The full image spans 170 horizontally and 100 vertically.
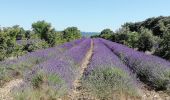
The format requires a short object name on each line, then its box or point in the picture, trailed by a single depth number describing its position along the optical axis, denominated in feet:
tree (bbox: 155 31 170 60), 62.53
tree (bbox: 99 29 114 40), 373.13
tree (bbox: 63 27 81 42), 224.39
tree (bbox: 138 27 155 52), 99.01
